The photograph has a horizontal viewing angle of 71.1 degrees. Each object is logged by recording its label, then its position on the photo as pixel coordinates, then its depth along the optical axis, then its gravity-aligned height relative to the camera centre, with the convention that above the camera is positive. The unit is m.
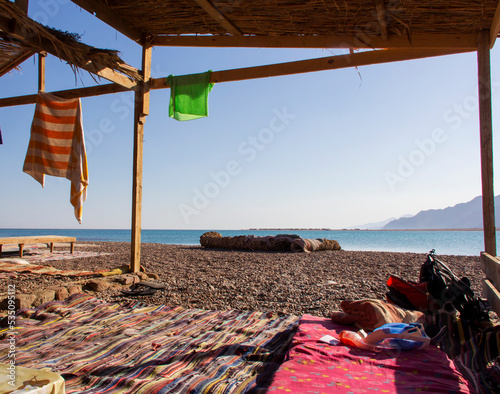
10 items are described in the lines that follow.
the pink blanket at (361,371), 1.59 -0.79
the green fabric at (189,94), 4.85 +1.69
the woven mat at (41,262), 4.89 -0.84
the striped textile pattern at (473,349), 1.79 -0.82
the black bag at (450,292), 2.41 -0.55
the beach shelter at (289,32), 3.33 +1.95
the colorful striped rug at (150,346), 1.82 -0.89
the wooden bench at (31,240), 6.98 -0.56
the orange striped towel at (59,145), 4.34 +0.86
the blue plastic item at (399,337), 2.10 -0.75
